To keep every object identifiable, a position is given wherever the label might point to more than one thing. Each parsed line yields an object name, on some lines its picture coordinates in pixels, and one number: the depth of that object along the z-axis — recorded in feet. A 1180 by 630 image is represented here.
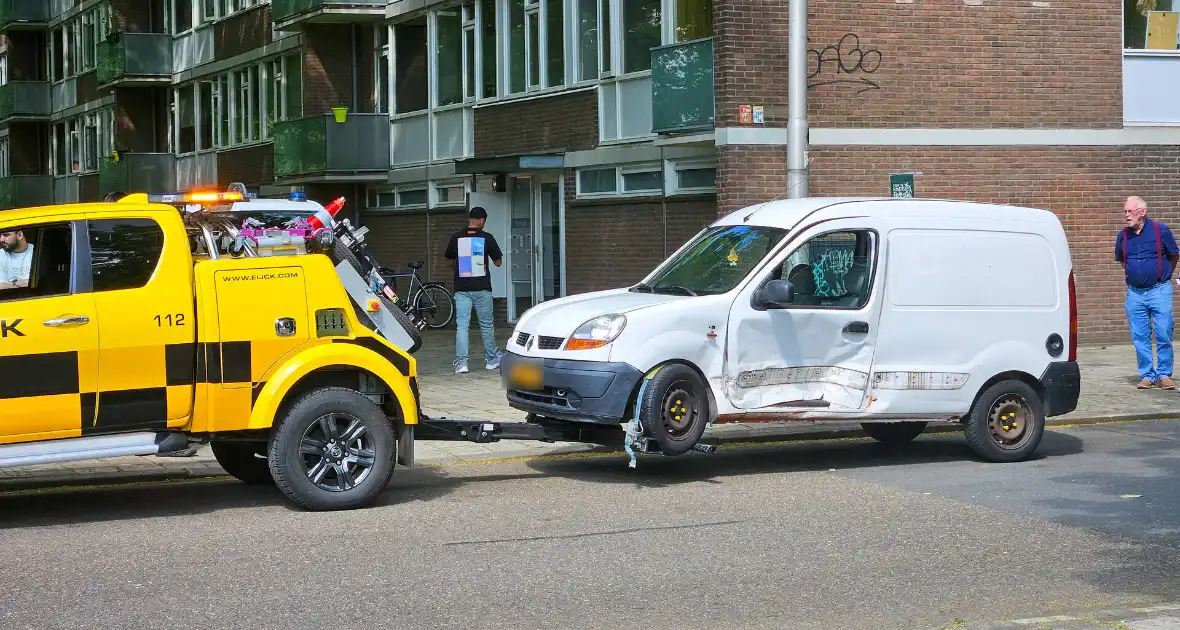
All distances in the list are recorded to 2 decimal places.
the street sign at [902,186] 54.65
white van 30.76
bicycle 84.99
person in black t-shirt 55.06
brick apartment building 64.54
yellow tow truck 25.96
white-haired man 47.47
